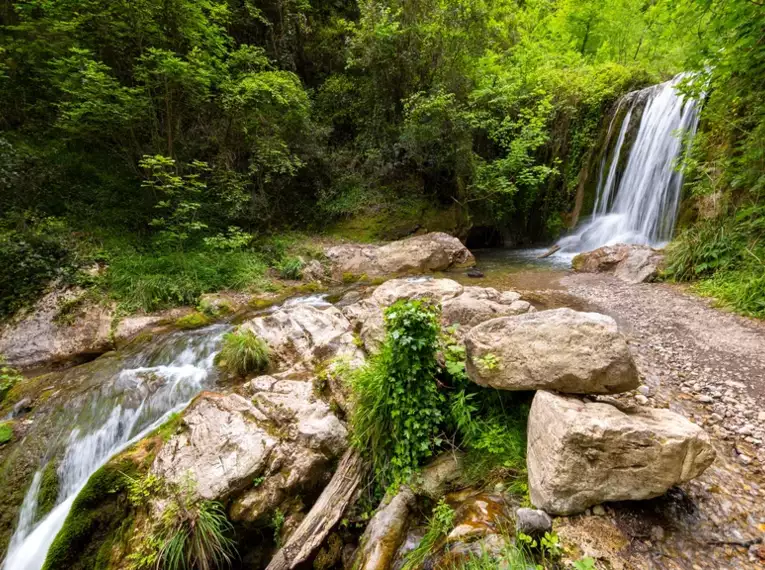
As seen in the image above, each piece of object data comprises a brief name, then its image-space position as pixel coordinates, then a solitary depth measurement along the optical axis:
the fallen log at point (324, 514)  2.65
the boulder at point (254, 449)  3.11
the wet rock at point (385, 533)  2.37
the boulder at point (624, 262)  6.97
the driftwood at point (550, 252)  10.52
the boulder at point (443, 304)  4.49
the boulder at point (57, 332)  5.87
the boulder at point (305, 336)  4.81
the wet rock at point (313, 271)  9.17
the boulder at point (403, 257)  9.50
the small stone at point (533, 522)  1.90
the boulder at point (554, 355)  2.19
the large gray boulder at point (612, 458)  1.84
